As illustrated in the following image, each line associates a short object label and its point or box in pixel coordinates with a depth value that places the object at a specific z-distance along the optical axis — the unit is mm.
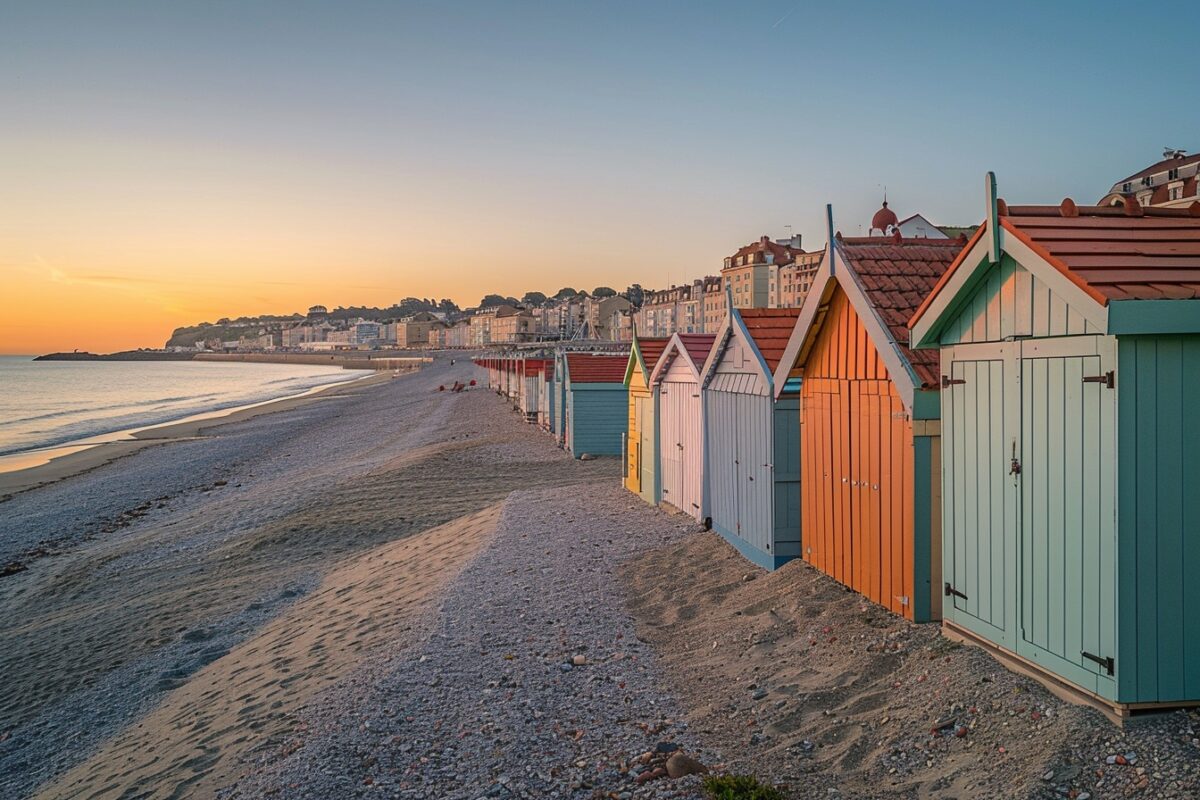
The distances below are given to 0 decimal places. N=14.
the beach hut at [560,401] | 23234
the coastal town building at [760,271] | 97125
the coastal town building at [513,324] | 187000
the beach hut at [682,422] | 11992
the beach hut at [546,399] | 26406
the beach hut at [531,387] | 29680
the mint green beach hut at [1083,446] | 4355
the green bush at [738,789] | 4672
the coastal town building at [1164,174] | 66688
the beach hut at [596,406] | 20469
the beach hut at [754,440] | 8984
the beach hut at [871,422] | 6523
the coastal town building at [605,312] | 146675
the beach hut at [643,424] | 14305
